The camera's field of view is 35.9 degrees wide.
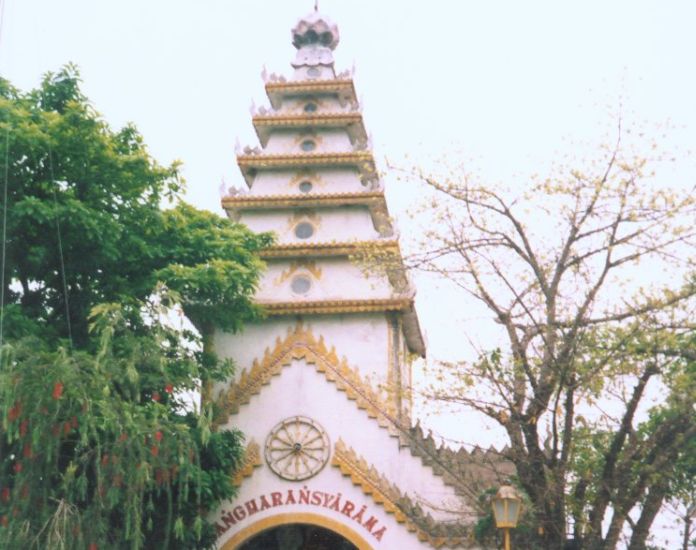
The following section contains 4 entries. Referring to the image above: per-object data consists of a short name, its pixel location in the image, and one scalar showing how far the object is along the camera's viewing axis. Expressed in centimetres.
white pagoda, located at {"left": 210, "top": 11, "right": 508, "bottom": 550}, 1939
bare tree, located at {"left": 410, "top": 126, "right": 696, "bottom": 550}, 1378
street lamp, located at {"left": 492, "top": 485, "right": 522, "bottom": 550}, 1285
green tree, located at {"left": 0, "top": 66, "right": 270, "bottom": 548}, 1399
